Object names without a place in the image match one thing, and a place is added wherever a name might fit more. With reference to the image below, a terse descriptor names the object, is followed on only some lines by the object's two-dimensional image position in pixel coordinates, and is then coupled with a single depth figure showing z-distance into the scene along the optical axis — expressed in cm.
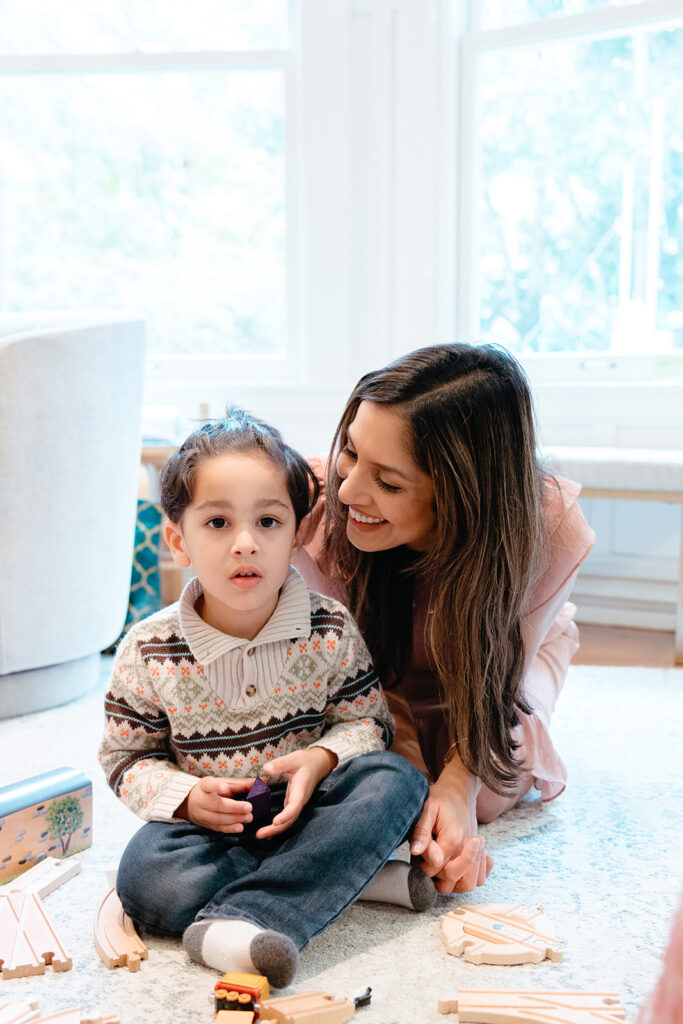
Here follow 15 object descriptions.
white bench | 243
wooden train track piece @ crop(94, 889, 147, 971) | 110
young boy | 113
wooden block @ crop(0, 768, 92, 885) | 130
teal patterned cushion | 251
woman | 127
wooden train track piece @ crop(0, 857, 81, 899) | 126
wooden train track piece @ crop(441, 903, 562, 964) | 111
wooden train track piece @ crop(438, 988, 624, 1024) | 98
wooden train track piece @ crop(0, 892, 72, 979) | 108
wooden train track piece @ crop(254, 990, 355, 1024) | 96
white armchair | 183
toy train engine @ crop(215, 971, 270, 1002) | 98
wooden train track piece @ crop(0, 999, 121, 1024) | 96
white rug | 105
